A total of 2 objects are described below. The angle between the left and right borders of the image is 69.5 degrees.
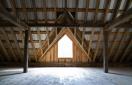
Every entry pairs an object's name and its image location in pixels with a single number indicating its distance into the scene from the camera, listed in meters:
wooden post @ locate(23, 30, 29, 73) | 4.41
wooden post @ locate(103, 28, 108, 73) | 4.48
